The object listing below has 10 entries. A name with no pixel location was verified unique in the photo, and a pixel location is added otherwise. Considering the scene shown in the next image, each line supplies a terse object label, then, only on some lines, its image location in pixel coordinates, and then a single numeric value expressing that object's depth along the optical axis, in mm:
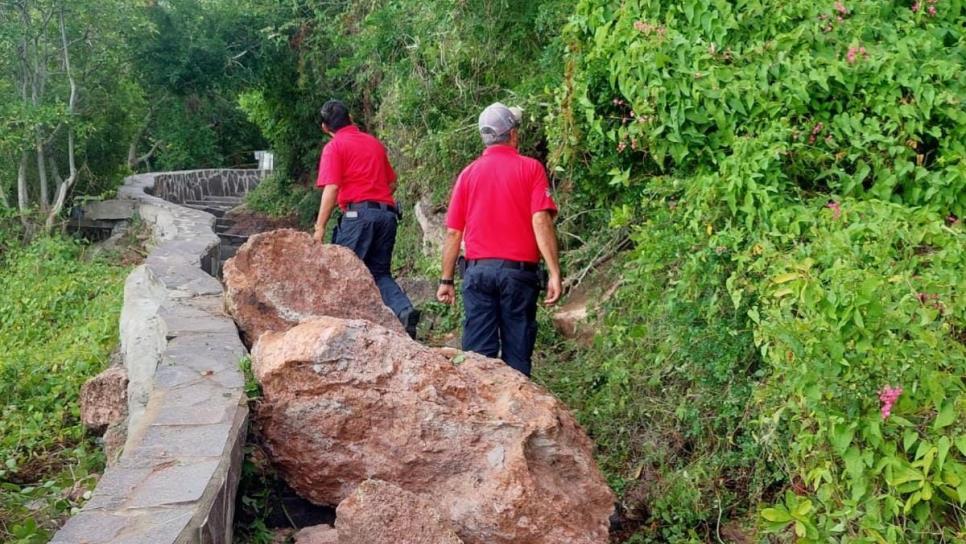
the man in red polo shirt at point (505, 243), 5586
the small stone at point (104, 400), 6473
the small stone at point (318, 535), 4199
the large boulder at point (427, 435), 4180
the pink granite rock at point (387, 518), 3811
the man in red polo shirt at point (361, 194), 7527
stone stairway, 16073
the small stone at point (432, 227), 9789
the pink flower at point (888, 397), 3357
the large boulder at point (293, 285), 6082
